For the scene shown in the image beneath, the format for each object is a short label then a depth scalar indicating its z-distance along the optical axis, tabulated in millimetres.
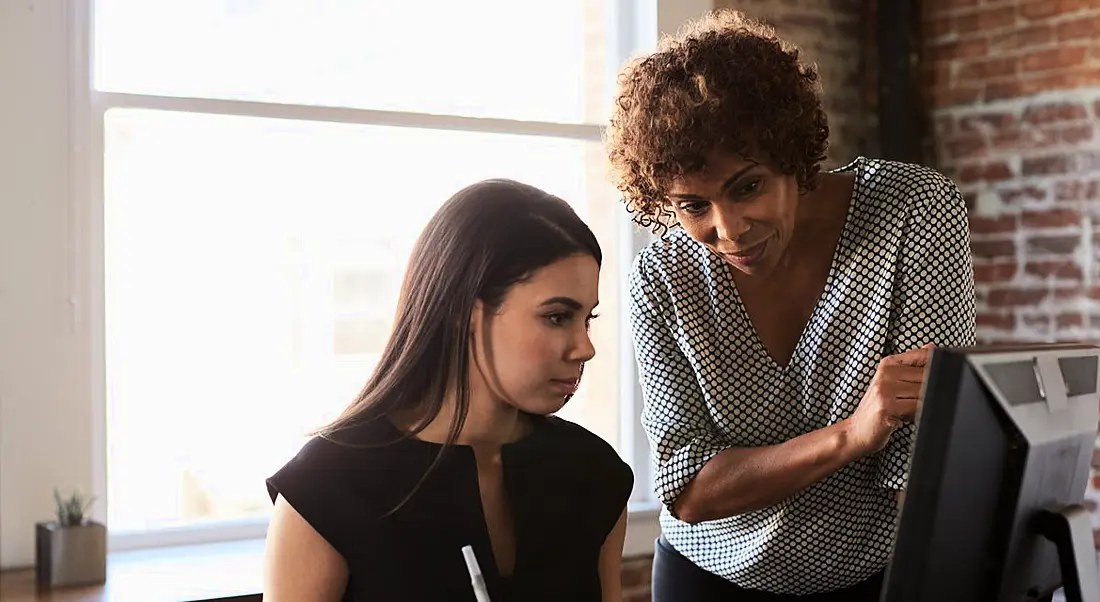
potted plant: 2619
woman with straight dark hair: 1616
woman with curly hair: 1780
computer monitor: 1077
